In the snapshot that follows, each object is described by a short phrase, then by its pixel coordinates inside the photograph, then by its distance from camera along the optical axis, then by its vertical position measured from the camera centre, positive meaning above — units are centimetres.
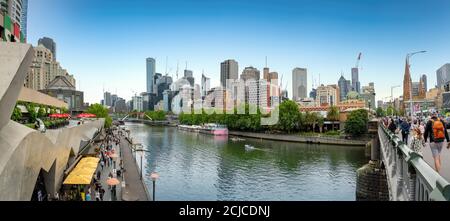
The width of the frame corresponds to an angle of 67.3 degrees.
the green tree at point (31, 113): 1972 +33
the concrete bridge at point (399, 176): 314 -126
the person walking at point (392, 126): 1714 -46
